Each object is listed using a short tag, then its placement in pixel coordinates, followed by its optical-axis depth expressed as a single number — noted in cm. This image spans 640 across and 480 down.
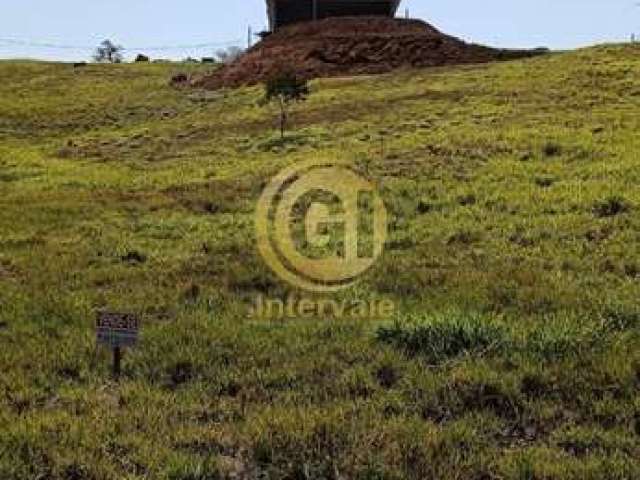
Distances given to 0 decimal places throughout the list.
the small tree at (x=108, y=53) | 15259
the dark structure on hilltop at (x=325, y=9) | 6769
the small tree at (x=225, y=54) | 12745
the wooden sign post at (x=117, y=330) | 775
